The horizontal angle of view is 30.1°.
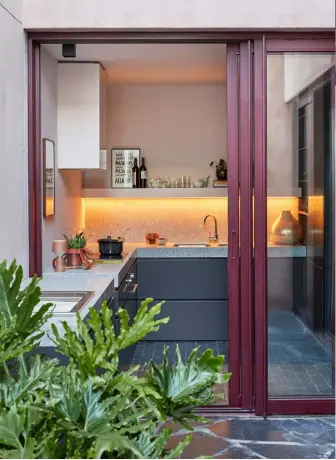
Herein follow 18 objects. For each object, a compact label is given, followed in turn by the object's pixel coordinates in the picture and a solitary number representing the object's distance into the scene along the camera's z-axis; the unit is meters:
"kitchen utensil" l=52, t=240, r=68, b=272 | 4.73
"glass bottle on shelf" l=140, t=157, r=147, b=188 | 6.97
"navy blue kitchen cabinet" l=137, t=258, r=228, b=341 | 6.28
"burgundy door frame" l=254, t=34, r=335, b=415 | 4.13
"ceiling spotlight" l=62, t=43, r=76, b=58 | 4.43
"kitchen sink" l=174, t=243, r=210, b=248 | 6.96
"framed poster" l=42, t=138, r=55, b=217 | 4.71
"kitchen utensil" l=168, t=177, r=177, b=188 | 6.97
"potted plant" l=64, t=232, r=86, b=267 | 4.98
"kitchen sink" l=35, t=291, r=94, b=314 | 3.21
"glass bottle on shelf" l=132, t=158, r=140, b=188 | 7.00
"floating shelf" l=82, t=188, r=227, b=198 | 6.72
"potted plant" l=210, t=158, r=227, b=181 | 6.89
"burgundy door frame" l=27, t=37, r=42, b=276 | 4.23
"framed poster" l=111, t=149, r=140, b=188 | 7.07
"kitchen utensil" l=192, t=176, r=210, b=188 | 6.97
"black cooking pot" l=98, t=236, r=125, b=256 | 5.55
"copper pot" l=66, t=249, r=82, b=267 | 4.98
